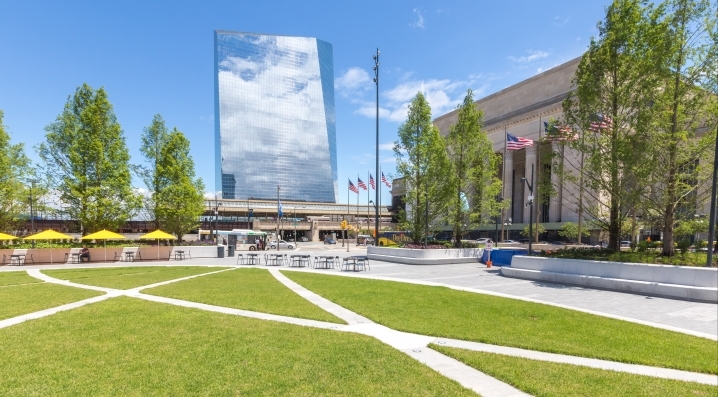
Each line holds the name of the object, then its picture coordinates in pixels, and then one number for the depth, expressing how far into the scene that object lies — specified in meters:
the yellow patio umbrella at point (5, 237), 25.30
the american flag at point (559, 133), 17.70
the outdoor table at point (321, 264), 23.25
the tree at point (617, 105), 14.94
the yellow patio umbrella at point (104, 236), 25.56
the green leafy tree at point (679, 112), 14.34
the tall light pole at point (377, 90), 28.88
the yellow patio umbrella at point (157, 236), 28.21
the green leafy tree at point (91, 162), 29.44
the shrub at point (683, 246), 14.89
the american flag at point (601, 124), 16.09
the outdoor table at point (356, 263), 21.52
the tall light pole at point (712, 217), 11.65
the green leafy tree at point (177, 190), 35.22
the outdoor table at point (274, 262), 25.64
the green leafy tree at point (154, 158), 35.84
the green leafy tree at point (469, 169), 26.72
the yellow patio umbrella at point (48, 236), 25.02
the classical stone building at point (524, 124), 52.09
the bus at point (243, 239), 46.21
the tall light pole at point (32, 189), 31.85
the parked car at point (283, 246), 49.91
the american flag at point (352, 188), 51.12
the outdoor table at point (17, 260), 25.02
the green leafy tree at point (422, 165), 26.80
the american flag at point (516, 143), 30.03
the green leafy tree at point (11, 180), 28.45
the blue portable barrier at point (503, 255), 22.16
